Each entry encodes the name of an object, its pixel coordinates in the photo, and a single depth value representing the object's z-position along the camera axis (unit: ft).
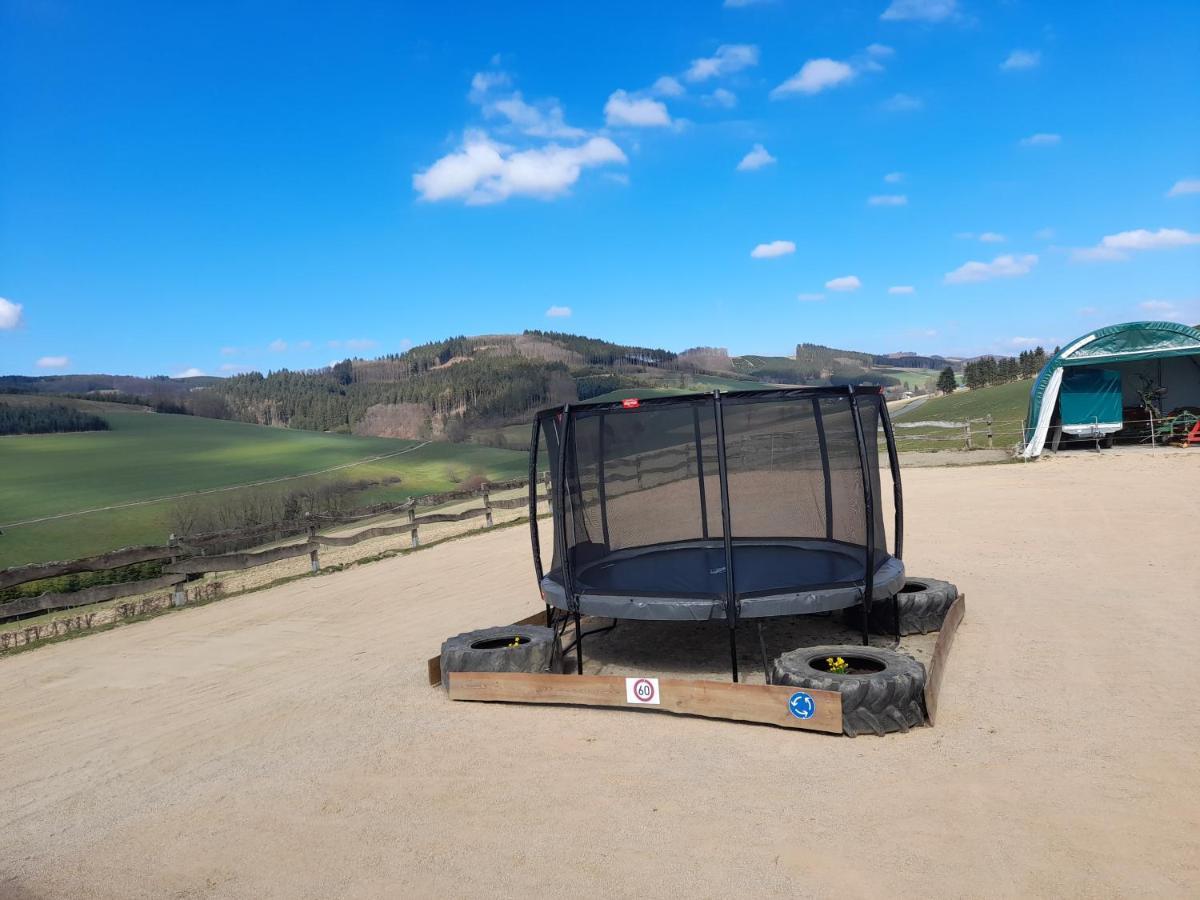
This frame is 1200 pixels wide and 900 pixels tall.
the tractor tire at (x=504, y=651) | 20.21
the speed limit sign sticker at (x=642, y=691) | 17.94
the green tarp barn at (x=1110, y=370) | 66.69
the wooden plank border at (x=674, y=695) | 16.42
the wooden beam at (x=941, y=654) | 16.78
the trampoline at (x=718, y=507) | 19.60
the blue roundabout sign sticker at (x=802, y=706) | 16.40
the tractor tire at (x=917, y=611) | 23.12
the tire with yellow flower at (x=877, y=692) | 16.16
